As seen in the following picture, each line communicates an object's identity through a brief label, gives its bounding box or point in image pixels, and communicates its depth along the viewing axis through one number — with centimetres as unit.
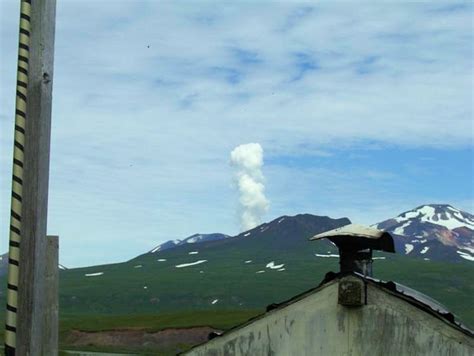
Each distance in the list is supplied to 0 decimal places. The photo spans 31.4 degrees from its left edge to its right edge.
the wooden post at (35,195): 473
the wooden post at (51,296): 566
